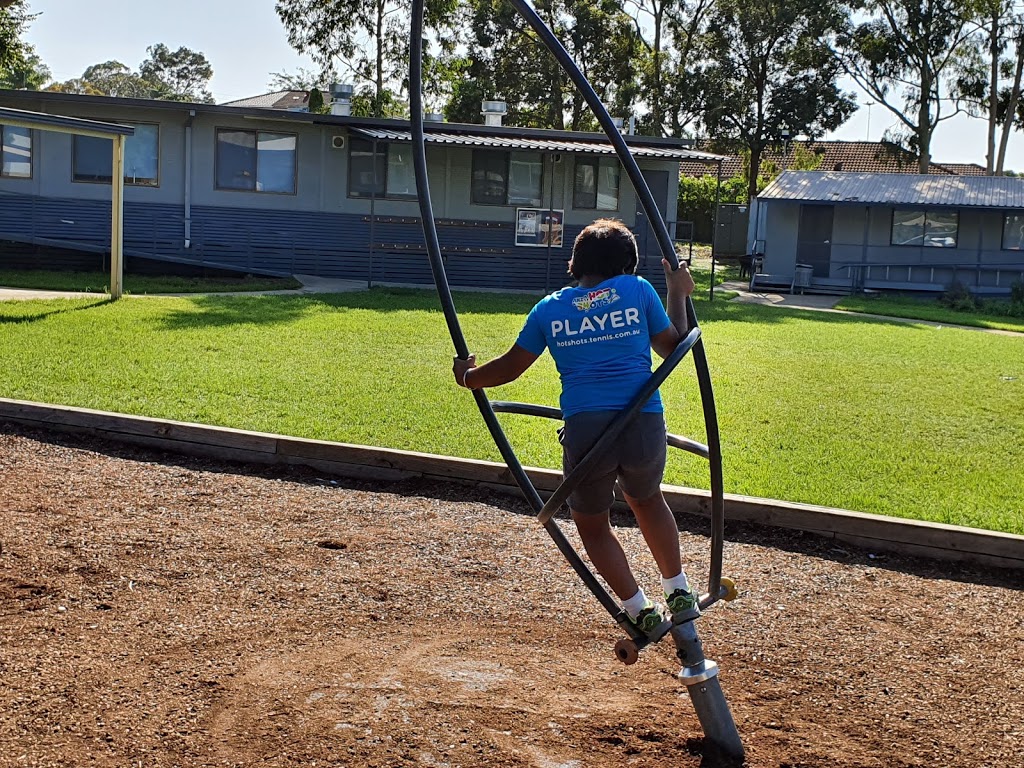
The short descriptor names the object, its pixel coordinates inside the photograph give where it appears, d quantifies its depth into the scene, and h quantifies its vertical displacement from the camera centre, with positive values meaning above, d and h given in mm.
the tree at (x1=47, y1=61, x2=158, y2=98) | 107062 +13647
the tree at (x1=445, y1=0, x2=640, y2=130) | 45938 +7189
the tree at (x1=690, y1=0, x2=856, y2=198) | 45969 +7066
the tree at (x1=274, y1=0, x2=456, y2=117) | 39594 +6813
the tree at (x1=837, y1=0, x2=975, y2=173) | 46281 +8447
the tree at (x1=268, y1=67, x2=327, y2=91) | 52681 +6726
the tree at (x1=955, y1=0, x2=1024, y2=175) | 45750 +7605
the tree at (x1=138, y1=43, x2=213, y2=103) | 121500 +16128
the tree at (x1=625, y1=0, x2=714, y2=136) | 47000 +7274
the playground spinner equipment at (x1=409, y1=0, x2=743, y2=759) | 3647 -671
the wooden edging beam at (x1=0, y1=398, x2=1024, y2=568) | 6141 -1435
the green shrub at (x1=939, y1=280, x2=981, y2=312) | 28297 -917
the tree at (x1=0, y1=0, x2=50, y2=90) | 36200 +5623
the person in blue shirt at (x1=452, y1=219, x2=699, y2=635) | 3768 -421
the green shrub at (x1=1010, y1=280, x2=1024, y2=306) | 28453 -705
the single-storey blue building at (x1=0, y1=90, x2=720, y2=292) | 25484 +925
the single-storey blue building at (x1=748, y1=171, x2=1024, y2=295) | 32438 +685
